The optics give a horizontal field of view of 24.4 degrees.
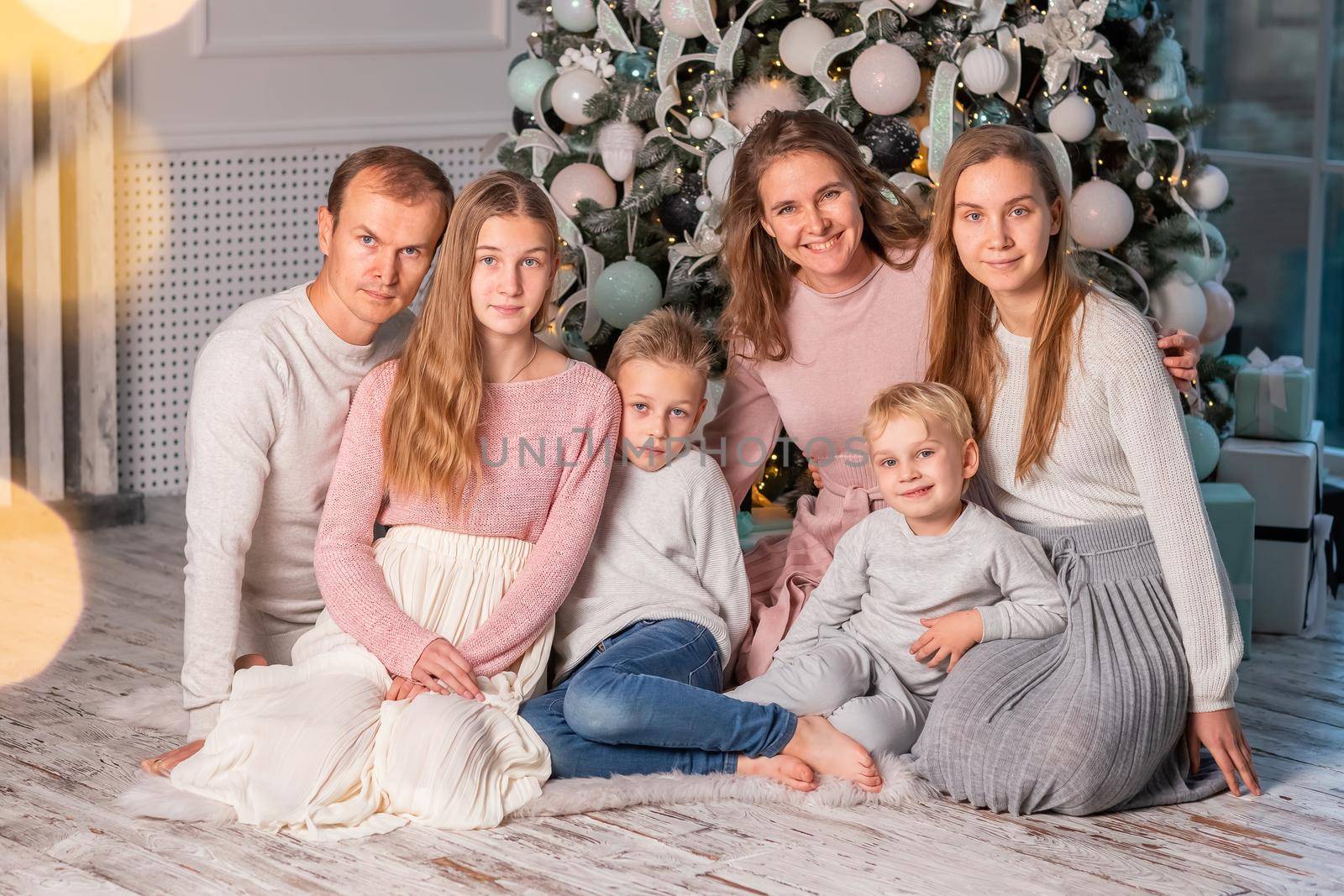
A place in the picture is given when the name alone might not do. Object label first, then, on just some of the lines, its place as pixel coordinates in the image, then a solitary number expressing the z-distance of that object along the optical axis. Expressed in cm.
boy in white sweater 389
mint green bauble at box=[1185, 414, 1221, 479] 450
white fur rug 380
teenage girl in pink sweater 383
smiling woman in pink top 413
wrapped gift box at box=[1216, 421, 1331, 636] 463
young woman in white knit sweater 381
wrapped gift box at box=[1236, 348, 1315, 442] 474
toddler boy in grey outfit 392
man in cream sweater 395
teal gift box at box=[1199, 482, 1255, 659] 445
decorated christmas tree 449
